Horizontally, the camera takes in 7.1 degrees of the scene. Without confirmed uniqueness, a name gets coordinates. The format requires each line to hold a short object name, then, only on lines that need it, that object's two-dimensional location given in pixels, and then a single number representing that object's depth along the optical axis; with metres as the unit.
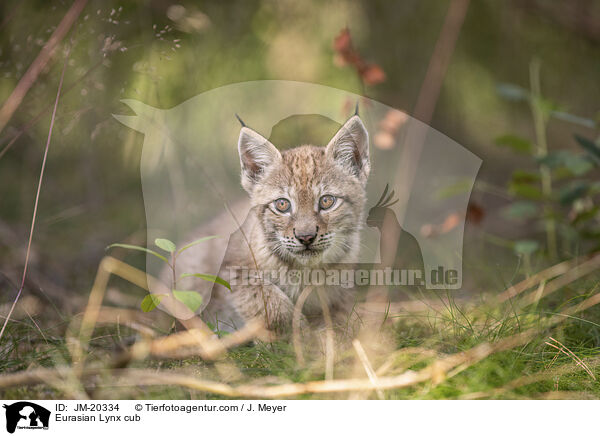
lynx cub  4.22
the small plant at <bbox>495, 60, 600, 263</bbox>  4.35
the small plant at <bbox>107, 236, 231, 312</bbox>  4.16
